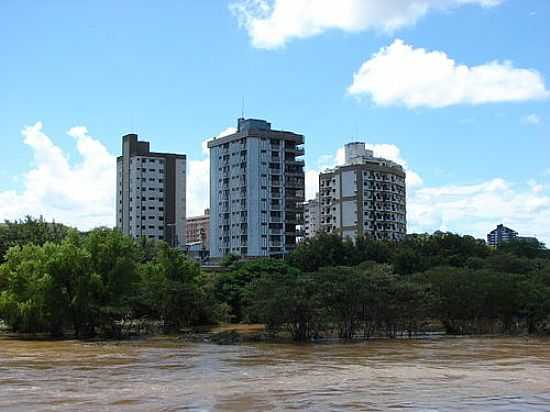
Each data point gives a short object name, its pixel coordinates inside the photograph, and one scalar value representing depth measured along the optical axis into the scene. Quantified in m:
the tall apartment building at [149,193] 129.38
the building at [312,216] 164.68
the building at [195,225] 193.38
